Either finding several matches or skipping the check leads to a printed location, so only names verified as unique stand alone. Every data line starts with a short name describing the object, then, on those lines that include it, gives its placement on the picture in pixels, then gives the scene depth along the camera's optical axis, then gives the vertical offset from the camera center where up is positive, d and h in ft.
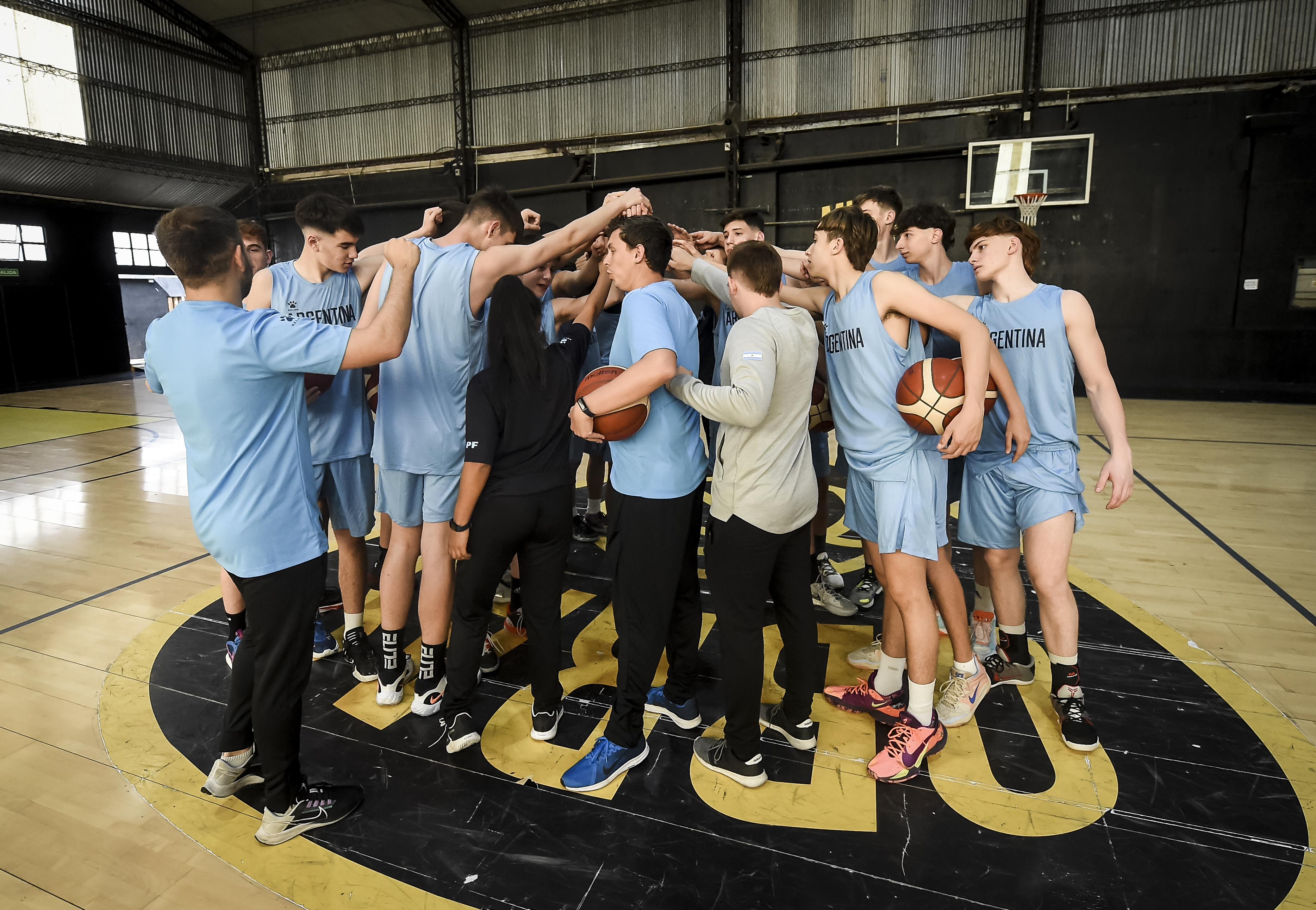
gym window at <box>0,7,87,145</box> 41.37 +14.48
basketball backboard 36.01 +7.32
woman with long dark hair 8.13 -1.89
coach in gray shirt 7.54 -1.73
